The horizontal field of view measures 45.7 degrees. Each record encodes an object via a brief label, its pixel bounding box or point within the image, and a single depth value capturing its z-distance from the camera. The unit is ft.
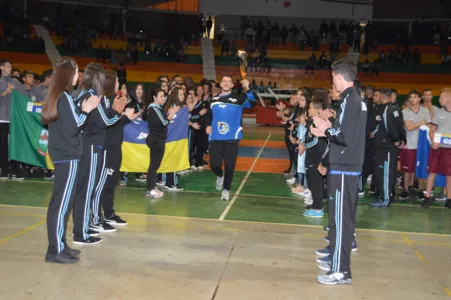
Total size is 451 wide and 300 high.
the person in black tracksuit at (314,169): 26.61
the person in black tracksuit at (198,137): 40.75
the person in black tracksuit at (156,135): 30.04
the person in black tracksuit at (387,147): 30.78
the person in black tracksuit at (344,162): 17.33
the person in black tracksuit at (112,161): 22.82
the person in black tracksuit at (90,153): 20.01
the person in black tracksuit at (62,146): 17.83
